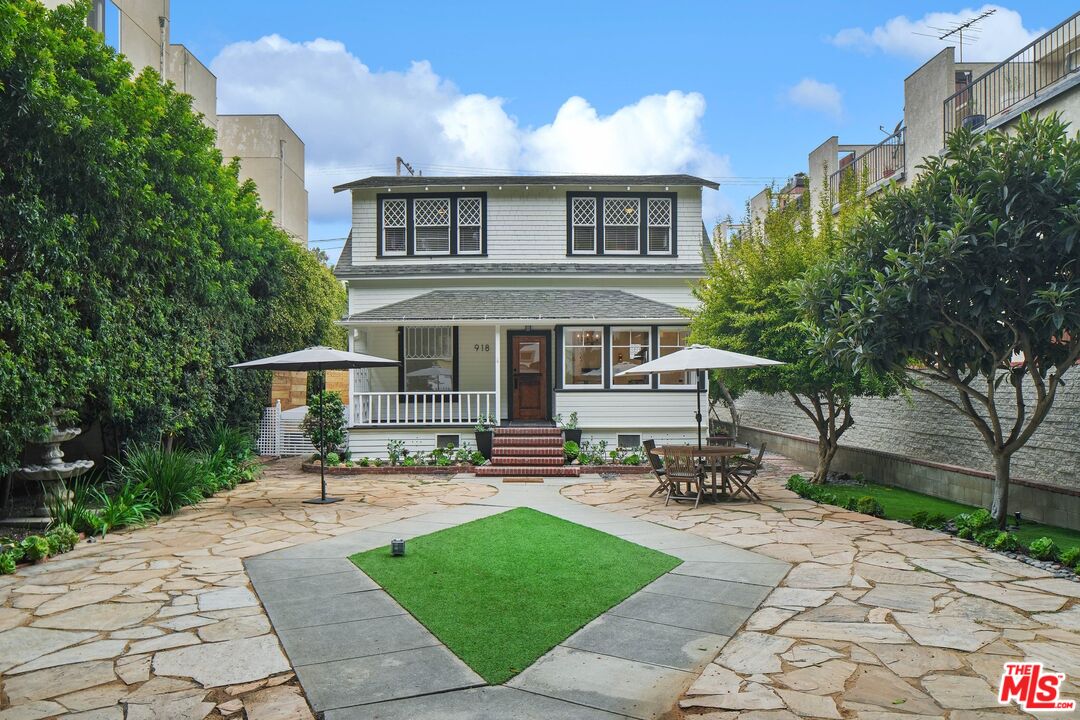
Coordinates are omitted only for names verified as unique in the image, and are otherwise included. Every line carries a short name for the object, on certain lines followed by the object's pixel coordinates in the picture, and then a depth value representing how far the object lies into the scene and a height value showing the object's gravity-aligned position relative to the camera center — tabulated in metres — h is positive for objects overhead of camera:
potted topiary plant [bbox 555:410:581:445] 15.40 -1.17
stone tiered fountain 8.34 -1.13
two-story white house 16.62 +2.54
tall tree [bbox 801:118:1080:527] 7.27 +1.12
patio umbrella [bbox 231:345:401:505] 10.72 +0.22
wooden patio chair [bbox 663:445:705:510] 10.55 -1.41
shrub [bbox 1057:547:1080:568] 6.46 -1.64
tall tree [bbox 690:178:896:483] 11.07 +1.10
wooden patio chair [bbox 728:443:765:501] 10.77 -1.44
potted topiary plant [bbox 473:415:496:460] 15.20 -1.30
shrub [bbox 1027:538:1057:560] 6.86 -1.67
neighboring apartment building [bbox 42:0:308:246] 15.91 +8.37
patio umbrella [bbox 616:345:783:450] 10.40 +0.24
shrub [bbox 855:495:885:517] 9.42 -1.74
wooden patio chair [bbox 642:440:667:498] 11.20 -1.50
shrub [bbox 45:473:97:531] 8.23 -1.59
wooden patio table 10.65 -1.25
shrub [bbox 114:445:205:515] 9.86 -1.43
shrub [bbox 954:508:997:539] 7.89 -1.64
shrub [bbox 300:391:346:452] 15.45 -1.00
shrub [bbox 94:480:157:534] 8.69 -1.69
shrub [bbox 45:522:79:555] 7.45 -1.74
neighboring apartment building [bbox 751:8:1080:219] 11.60 +6.29
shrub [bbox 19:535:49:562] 7.09 -1.74
